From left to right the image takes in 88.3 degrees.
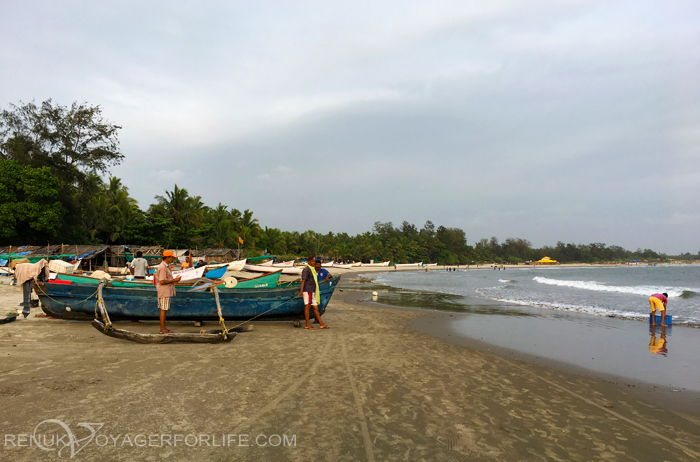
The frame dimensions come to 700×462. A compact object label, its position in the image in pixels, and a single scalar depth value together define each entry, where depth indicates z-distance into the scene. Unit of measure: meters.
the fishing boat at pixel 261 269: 30.70
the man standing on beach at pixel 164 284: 7.75
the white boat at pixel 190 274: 13.56
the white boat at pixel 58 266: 19.25
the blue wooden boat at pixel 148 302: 9.26
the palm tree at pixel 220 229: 46.91
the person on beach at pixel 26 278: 9.64
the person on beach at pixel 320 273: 9.94
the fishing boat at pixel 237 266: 29.33
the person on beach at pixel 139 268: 12.89
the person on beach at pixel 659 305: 11.61
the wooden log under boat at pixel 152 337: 6.94
